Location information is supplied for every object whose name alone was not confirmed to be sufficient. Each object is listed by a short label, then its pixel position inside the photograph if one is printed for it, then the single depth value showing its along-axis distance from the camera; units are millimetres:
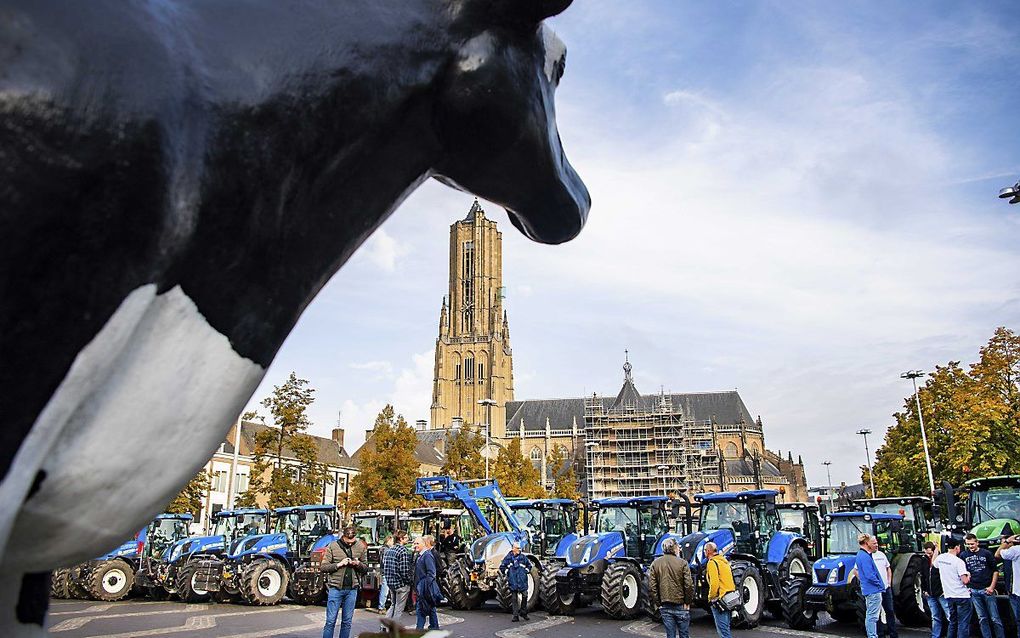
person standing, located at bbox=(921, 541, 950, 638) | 11648
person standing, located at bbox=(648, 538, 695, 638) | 9844
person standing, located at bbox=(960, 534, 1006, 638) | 10930
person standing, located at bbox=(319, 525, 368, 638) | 10070
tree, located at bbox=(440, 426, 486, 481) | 43094
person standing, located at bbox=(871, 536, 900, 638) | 11539
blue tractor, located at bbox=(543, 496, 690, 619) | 14945
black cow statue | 843
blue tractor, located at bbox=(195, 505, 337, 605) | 17359
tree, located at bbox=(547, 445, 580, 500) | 55688
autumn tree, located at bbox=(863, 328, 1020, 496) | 26812
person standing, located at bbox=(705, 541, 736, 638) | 9805
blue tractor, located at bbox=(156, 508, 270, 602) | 17812
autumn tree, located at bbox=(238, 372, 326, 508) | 29641
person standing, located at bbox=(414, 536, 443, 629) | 11602
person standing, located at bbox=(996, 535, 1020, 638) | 10719
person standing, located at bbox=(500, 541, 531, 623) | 14875
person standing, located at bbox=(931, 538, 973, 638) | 10938
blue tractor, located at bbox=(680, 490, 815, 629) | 13641
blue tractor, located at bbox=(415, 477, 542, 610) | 16219
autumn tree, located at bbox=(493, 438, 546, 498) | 47719
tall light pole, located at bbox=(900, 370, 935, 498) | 30319
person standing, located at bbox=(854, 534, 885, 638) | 11359
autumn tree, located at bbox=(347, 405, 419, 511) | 36875
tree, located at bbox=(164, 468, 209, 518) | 27944
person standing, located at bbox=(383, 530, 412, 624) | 13836
